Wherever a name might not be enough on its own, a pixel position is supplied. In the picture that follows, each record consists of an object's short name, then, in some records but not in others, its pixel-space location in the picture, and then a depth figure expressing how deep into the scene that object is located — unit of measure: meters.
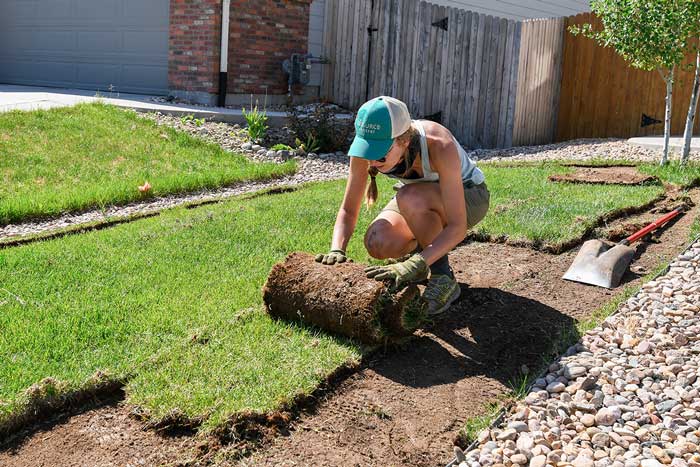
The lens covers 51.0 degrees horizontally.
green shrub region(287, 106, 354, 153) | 10.27
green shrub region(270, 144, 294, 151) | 9.73
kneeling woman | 3.58
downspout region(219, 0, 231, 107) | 11.17
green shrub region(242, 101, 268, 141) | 9.92
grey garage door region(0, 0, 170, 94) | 12.76
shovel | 4.71
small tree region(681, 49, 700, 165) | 8.84
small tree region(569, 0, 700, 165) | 8.21
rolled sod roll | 3.60
